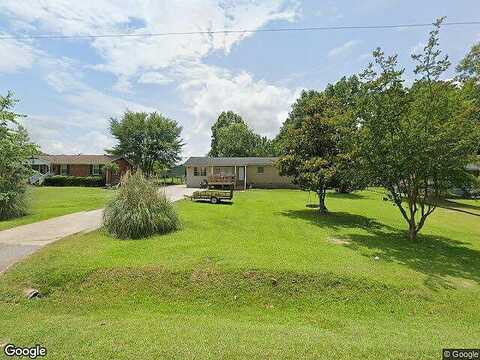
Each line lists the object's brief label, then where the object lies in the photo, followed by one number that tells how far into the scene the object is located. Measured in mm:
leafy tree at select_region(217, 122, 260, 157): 62500
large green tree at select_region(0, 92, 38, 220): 14352
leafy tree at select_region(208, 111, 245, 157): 71562
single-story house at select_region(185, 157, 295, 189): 36562
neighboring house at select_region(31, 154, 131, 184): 41734
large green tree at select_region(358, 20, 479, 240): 9992
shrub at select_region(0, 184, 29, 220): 14086
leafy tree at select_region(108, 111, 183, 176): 47125
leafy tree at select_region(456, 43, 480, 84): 23859
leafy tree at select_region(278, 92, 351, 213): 15664
